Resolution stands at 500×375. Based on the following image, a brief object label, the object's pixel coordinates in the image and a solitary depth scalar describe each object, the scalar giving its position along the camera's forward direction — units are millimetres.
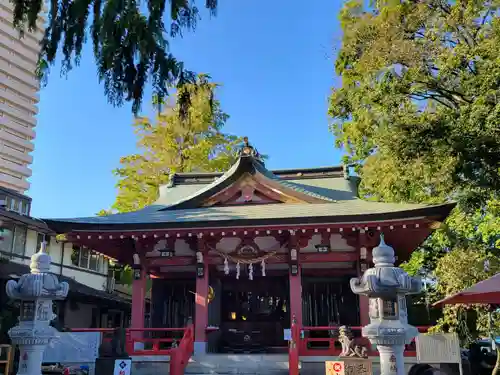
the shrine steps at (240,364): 10734
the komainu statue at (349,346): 9656
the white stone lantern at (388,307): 6945
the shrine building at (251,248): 12156
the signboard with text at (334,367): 8753
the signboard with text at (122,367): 8969
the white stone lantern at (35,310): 8055
